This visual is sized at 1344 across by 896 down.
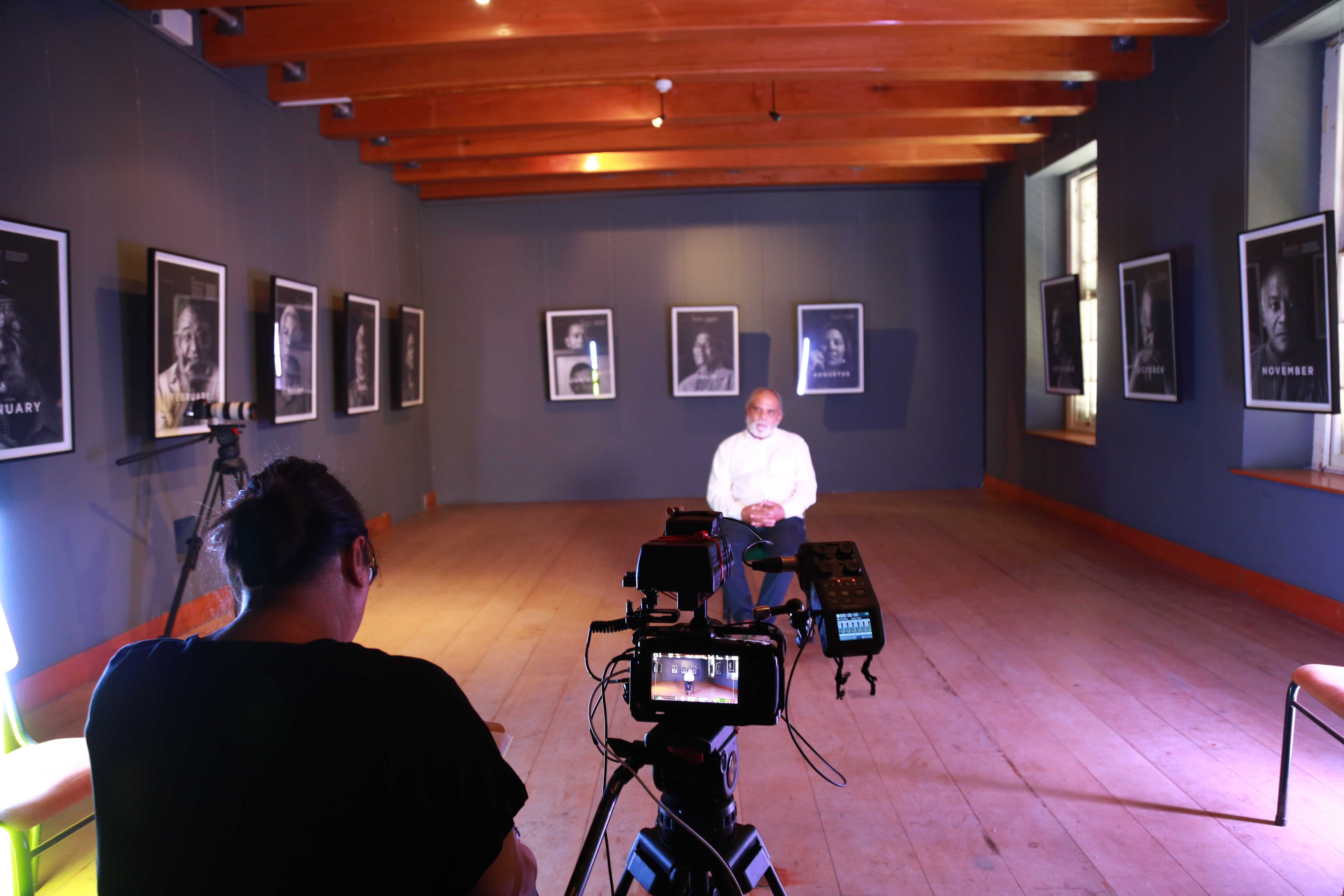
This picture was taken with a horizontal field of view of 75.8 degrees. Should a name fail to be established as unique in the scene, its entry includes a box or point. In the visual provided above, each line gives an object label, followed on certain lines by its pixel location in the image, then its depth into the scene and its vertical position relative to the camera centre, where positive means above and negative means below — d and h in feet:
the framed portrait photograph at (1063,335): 23.27 +2.05
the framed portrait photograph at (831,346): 30.58 +2.33
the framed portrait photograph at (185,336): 14.76 +1.57
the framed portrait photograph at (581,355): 30.63 +2.16
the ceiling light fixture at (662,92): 18.98 +7.27
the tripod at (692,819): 5.02 -2.46
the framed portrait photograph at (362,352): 22.89 +1.85
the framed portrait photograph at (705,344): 30.63 +2.50
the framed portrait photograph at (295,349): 19.02 +1.65
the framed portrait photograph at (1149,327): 18.75 +1.79
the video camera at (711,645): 4.82 -1.32
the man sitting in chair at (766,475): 15.28 -1.10
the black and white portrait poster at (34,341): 11.59 +1.16
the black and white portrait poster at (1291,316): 13.84 +1.49
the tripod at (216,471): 13.56 -0.80
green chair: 6.48 -2.81
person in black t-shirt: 3.36 -1.40
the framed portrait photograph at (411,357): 27.12 +1.99
